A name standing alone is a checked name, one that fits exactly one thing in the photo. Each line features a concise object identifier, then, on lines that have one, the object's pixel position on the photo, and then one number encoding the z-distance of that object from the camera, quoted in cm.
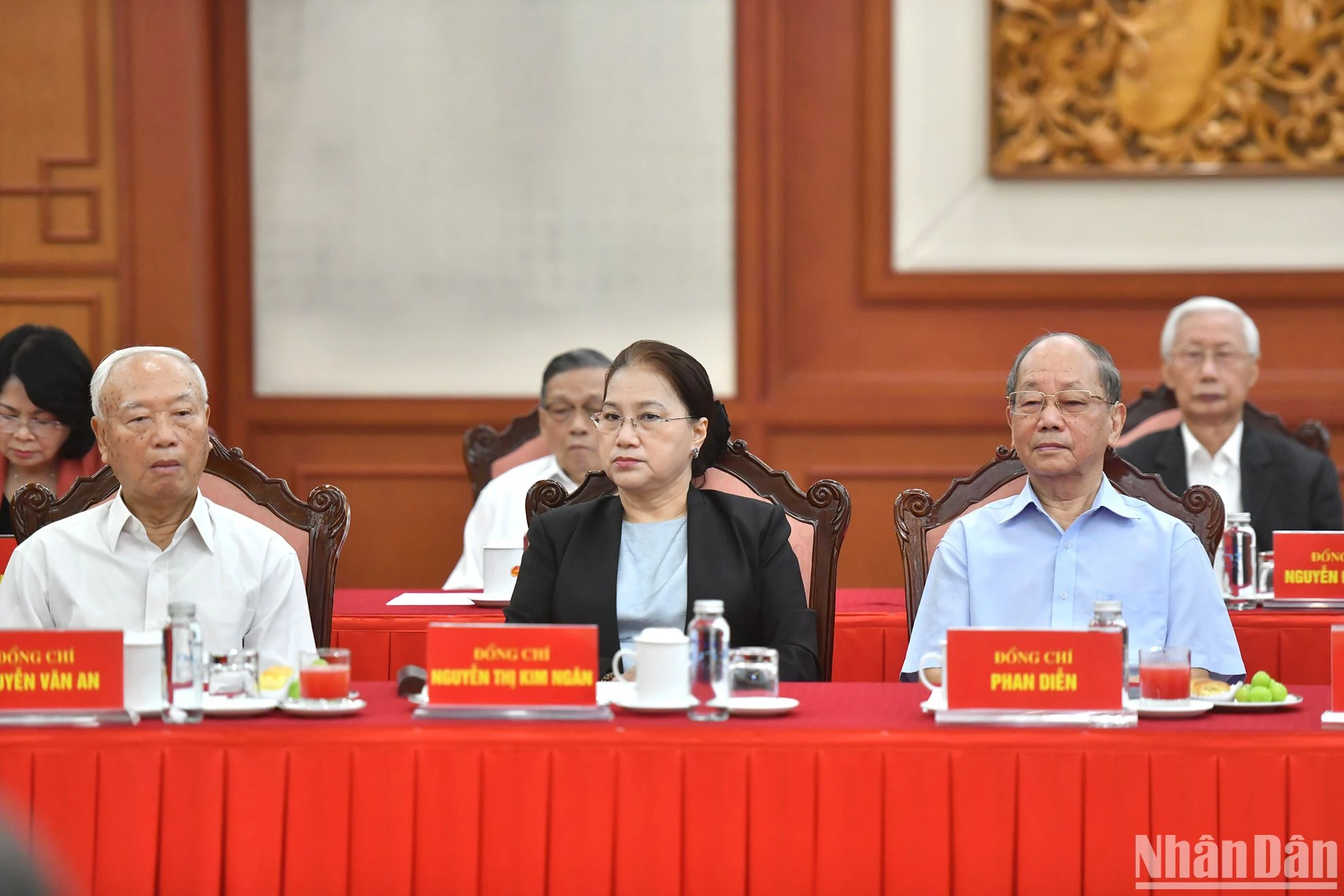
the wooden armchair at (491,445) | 1072
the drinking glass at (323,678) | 704
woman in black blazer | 769
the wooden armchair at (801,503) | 801
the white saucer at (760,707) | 702
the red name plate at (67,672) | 696
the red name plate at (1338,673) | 699
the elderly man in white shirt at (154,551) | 752
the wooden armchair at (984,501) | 804
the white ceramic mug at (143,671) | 699
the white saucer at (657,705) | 702
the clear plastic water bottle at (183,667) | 698
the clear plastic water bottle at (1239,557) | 857
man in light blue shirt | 758
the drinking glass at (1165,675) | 701
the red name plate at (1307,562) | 822
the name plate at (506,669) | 697
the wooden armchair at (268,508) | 806
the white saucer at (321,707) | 701
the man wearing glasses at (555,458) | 927
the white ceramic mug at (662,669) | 705
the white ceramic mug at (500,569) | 848
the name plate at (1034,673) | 694
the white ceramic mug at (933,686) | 705
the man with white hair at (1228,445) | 927
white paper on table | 855
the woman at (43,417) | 895
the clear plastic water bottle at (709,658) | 702
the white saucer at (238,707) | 700
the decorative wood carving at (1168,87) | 1149
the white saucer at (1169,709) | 697
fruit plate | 704
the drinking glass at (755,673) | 712
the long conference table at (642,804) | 684
